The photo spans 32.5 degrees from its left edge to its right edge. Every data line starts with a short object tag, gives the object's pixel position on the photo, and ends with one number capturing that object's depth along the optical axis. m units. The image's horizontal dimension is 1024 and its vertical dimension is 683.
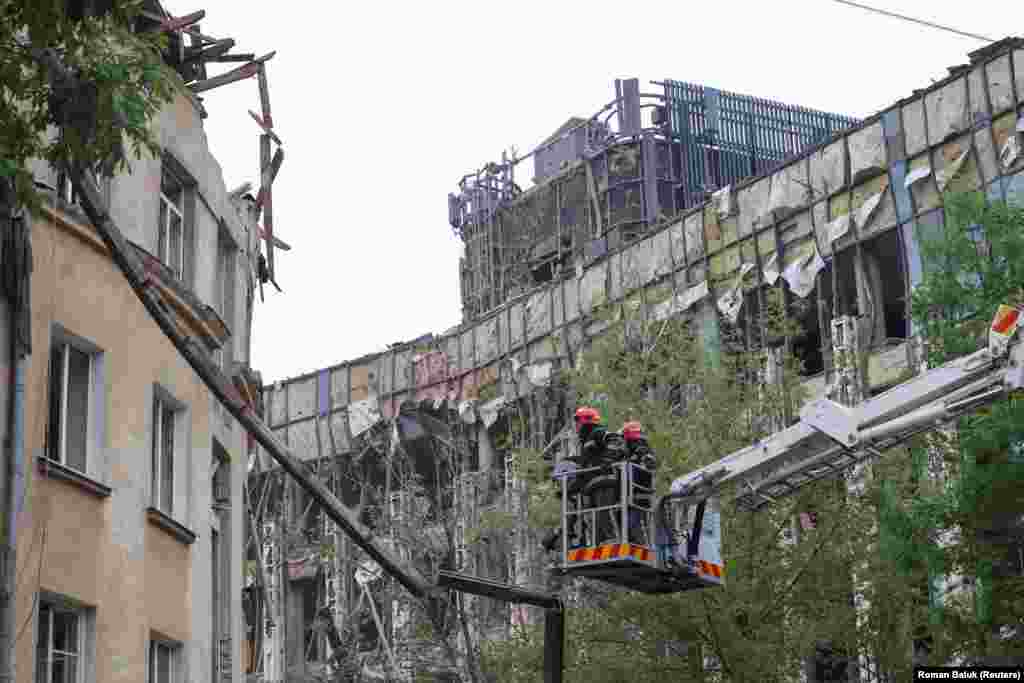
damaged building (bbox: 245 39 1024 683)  37.81
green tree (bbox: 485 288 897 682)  24.70
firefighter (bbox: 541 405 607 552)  18.97
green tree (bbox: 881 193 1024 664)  22.11
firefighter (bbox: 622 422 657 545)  18.58
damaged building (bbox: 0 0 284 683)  18.03
